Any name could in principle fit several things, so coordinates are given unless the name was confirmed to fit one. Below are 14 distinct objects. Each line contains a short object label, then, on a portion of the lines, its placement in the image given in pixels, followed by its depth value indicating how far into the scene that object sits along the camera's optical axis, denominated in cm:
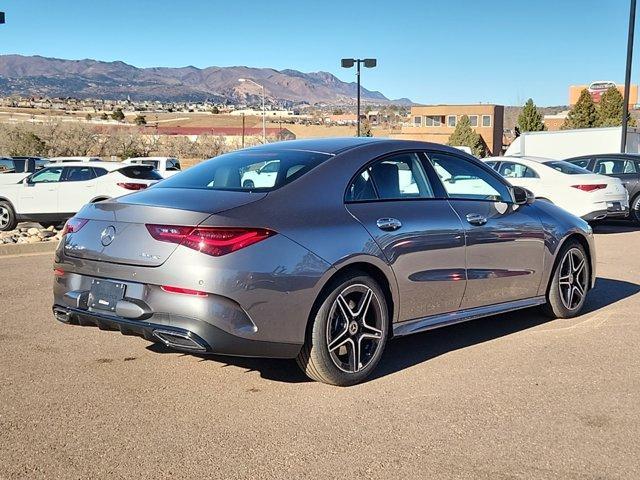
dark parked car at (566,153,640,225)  1562
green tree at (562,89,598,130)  5497
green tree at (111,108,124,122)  10731
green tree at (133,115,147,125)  9786
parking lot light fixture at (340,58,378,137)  2947
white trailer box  2804
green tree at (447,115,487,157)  6281
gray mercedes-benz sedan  428
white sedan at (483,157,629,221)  1347
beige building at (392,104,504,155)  8450
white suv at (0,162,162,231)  1548
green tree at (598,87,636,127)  5356
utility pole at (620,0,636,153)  2319
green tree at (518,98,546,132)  5931
